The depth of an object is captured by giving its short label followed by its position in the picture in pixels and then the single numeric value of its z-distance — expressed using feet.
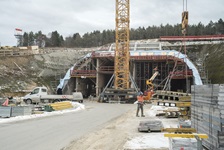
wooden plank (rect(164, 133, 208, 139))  20.10
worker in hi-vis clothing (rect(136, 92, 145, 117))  61.34
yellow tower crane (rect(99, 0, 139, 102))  137.28
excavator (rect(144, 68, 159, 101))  116.88
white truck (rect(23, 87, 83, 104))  110.23
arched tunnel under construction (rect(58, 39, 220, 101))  143.13
